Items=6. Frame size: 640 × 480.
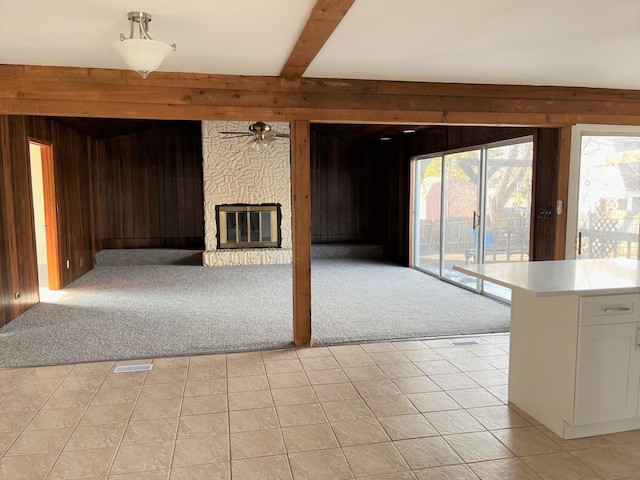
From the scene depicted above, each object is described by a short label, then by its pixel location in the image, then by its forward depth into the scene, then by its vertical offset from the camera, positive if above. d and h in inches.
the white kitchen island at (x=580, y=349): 96.6 -31.5
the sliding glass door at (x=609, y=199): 179.0 -0.1
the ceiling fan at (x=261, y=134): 283.5 +40.5
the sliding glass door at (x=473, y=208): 208.4 -4.3
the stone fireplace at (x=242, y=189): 331.9 +8.6
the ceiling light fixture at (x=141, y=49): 92.5 +30.1
